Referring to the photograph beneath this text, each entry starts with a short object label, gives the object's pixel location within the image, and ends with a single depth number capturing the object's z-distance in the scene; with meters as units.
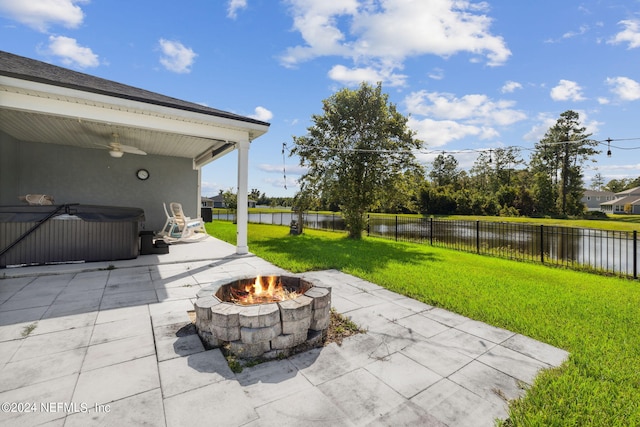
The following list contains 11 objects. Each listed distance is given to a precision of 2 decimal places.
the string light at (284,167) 10.18
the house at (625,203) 40.88
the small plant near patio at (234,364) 2.03
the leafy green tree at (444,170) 44.35
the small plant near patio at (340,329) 2.57
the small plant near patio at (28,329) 2.49
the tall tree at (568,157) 27.08
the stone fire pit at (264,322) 2.17
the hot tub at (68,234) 4.67
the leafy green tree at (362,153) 10.58
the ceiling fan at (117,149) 6.30
